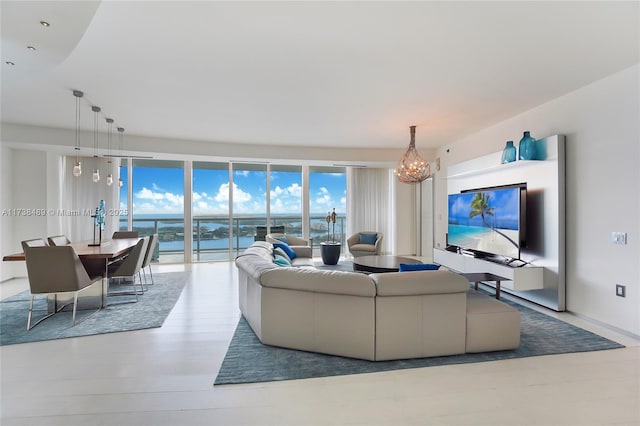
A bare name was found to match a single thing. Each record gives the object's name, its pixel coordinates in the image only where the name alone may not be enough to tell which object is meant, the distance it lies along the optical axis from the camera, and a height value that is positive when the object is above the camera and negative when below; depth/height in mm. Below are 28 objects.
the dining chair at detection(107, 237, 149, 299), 4100 -660
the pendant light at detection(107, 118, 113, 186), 4870 +1303
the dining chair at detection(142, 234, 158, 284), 4695 -563
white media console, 3719 -236
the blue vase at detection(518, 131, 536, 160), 3949 +820
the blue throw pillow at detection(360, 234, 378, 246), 7329 -583
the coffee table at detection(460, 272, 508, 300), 3584 -748
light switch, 3101 -247
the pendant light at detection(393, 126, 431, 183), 5078 +731
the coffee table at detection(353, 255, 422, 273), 4435 -760
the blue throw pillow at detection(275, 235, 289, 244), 6119 -497
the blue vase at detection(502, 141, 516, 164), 4195 +801
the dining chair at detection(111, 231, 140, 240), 5547 -374
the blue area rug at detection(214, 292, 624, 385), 2299 -1163
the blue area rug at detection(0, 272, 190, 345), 3092 -1163
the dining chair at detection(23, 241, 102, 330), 3254 -589
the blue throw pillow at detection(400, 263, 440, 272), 2927 -503
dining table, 3618 -656
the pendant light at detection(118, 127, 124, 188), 5412 +1361
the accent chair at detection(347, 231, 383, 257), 6996 -704
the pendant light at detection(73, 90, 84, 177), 3681 +1392
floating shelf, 4036 +657
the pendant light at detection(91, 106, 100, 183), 4242 +1318
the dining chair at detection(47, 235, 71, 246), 4293 -384
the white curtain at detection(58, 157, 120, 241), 6324 +323
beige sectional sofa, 2492 -832
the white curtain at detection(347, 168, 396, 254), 8188 +295
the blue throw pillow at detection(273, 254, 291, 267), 3905 -601
